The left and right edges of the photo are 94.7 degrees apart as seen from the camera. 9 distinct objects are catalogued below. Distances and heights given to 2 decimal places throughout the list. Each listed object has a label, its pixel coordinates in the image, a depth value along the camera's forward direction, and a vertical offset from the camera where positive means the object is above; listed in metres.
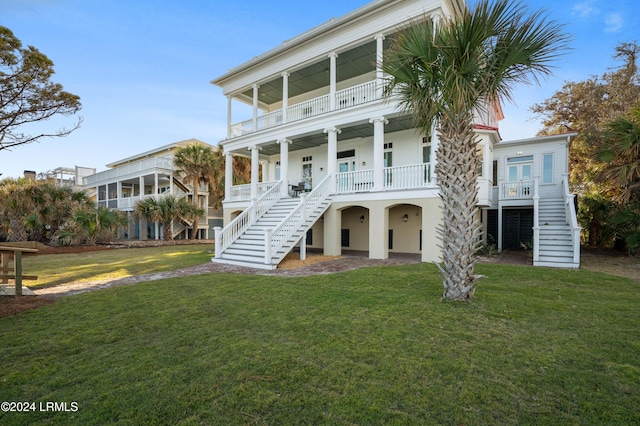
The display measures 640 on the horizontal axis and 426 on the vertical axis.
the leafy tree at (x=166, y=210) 22.22 +0.17
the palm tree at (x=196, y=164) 22.64 +3.80
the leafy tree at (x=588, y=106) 16.95 +7.46
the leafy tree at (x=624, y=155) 9.92 +2.18
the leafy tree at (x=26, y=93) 12.18 +5.41
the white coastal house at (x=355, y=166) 11.11 +2.51
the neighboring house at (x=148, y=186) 25.83 +2.71
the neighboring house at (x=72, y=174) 36.31 +4.79
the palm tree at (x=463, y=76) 5.09 +2.63
